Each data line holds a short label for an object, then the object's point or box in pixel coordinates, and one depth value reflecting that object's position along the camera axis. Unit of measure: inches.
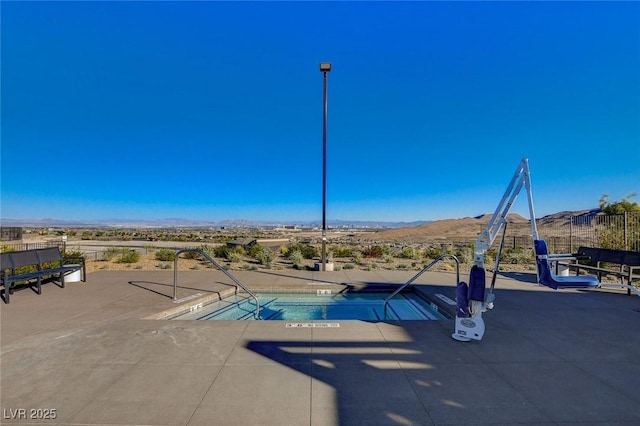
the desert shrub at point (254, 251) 662.1
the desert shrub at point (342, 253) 726.7
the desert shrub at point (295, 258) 500.3
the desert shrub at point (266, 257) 532.0
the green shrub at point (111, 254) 599.2
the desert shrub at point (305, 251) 682.8
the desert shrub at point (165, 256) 583.2
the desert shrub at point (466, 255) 593.0
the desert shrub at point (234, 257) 593.2
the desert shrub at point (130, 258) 545.3
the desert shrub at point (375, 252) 735.7
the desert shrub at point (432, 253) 693.7
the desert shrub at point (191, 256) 633.6
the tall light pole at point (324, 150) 441.7
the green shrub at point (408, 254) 692.1
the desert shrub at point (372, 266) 494.9
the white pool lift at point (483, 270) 160.2
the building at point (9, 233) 898.1
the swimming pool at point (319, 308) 271.7
